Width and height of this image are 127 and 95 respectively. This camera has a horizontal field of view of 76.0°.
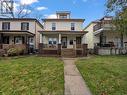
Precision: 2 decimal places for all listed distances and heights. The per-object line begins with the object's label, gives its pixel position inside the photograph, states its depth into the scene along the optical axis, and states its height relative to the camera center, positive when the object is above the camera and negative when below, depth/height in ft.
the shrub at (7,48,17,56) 32.56 -1.96
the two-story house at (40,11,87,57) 39.20 +6.97
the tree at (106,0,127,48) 15.57 +6.88
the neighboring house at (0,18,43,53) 44.05 +10.39
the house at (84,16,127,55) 40.70 +4.67
